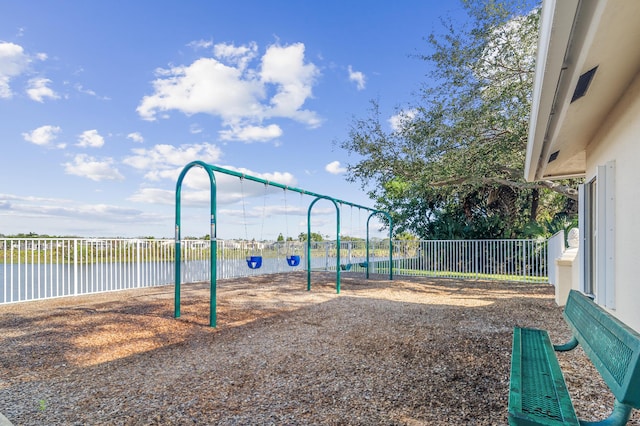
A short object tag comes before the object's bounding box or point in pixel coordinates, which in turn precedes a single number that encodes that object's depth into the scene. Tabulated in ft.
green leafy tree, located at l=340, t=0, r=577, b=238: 32.01
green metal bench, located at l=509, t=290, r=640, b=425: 5.84
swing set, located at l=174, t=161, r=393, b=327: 19.57
